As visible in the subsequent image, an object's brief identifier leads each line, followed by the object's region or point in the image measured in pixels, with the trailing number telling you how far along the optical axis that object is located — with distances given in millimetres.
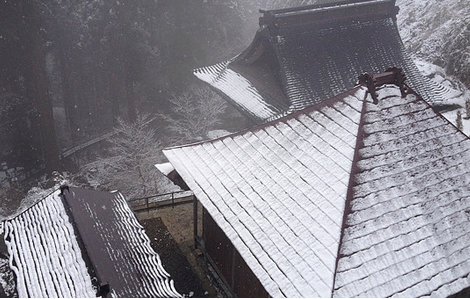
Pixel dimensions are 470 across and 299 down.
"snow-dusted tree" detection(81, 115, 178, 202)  22188
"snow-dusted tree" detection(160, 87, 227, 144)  24859
